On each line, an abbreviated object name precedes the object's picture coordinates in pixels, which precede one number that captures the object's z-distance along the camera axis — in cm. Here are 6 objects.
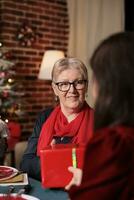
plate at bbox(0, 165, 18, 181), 142
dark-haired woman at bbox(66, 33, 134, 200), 84
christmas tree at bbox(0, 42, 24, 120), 312
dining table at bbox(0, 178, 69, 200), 127
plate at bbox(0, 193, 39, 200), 122
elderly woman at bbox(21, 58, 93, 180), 157
